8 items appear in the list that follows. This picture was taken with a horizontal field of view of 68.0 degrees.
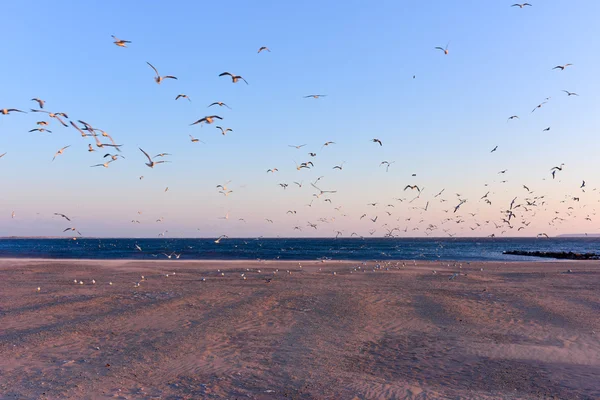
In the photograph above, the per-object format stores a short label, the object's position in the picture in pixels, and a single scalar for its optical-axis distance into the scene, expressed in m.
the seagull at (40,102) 15.65
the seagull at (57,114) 14.56
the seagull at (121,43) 14.44
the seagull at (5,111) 13.59
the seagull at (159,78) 15.33
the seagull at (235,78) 15.85
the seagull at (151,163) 16.43
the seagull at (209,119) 15.41
